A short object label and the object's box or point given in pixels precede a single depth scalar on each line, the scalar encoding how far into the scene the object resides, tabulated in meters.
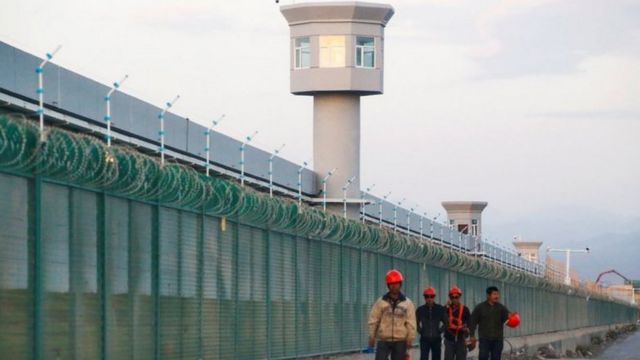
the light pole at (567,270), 90.94
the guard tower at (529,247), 142.94
